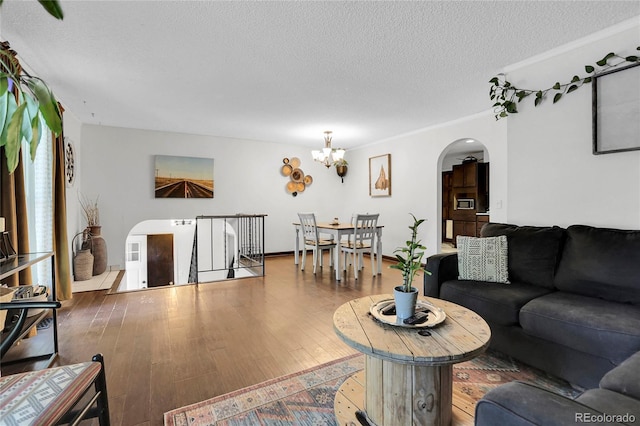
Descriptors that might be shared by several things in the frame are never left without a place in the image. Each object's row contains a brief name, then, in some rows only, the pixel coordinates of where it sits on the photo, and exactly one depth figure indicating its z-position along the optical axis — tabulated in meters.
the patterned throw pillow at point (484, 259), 2.49
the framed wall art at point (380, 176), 6.08
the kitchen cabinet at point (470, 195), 7.38
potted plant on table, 1.57
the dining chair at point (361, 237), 4.56
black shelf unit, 1.98
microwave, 7.52
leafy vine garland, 2.33
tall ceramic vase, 4.67
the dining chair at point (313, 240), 4.86
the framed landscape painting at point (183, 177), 5.46
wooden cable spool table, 1.29
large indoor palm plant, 0.91
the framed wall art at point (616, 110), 2.24
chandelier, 5.06
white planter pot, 1.57
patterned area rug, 1.61
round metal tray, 1.53
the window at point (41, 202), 2.93
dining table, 4.42
